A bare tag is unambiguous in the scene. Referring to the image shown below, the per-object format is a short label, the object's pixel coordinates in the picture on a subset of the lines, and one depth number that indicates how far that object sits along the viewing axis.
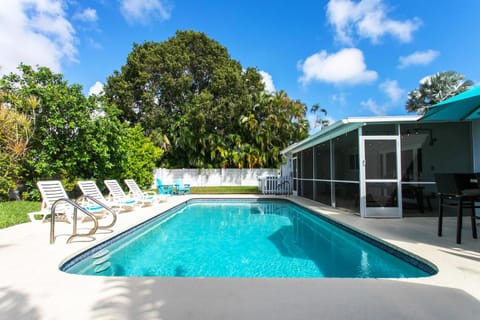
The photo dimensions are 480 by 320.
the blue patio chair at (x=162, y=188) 13.75
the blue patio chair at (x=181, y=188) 15.34
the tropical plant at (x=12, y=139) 7.77
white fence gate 14.44
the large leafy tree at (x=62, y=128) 8.81
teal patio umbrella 3.84
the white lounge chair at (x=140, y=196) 9.50
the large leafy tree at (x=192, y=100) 20.28
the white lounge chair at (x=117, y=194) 8.29
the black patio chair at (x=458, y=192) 4.15
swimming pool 4.05
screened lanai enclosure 6.83
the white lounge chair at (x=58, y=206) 6.19
